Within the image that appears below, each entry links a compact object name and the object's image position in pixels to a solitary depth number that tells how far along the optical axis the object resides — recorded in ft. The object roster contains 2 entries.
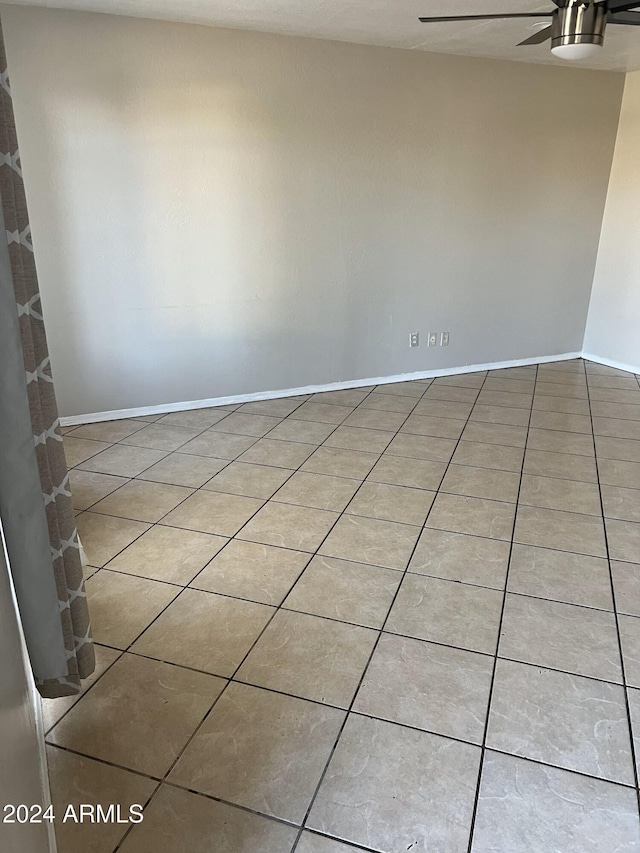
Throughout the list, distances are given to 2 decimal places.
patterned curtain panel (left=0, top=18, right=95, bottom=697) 3.47
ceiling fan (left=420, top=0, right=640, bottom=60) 7.94
